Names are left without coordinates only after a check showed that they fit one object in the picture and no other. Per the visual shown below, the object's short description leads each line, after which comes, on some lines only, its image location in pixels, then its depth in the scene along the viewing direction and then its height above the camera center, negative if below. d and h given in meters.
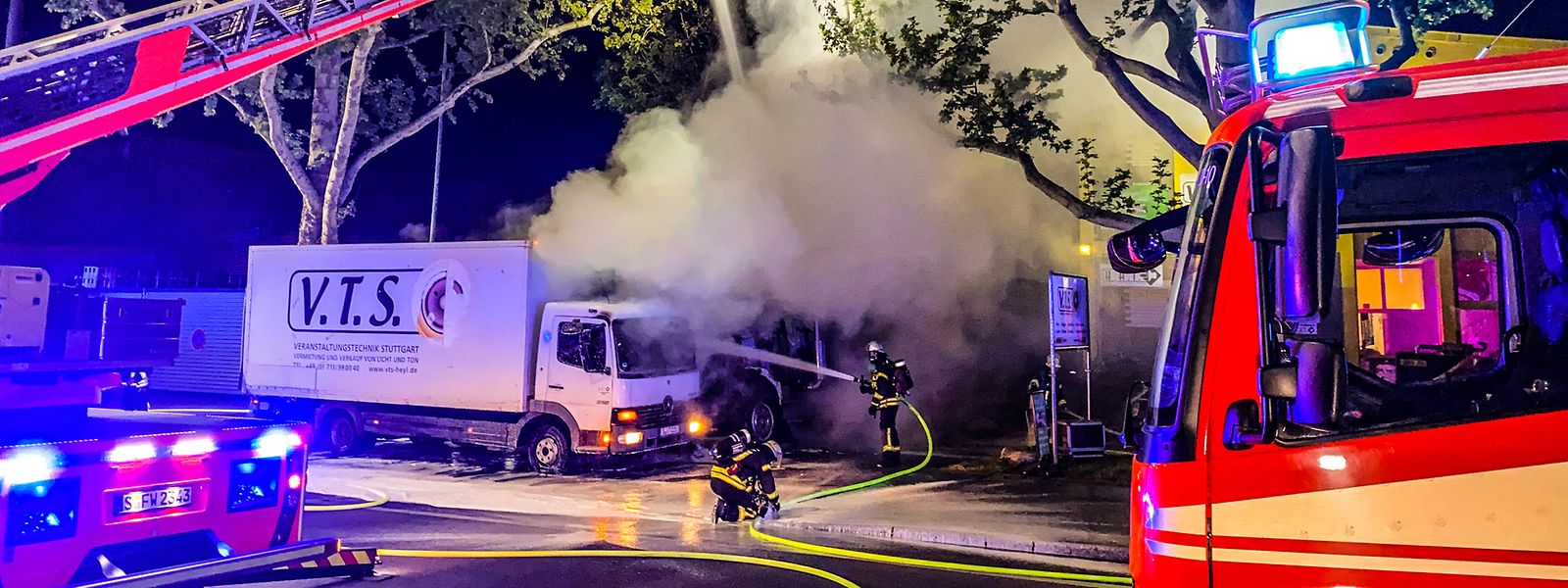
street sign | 14.17 +1.41
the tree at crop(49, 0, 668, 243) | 14.91 +4.75
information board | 9.63 +0.63
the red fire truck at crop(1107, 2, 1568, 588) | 2.36 +0.06
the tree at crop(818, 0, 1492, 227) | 8.55 +3.00
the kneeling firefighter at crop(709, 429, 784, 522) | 8.34 -0.98
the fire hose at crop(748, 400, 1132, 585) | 6.54 -1.42
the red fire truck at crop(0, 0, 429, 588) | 4.45 -0.38
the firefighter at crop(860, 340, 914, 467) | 11.12 -0.23
